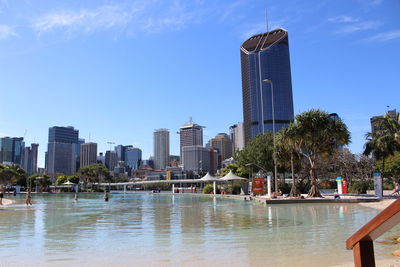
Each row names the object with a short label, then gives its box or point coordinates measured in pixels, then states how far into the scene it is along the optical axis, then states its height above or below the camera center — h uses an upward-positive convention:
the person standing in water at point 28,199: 37.29 -1.33
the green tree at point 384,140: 41.53 +4.42
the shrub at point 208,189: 75.71 -1.37
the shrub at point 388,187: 61.84 -1.34
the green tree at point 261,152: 58.38 +4.75
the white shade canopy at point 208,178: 71.54 +0.85
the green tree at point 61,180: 134.00 +1.91
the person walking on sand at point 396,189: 39.03 -1.08
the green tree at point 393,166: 60.73 +2.10
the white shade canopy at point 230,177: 57.66 +0.77
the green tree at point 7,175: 81.14 +2.48
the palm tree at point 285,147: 37.97 +3.70
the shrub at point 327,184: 70.32 -0.86
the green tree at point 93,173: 118.31 +3.71
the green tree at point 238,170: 68.24 +2.33
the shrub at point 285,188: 53.10 -1.03
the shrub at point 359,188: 45.97 -1.06
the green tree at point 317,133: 36.19 +4.65
